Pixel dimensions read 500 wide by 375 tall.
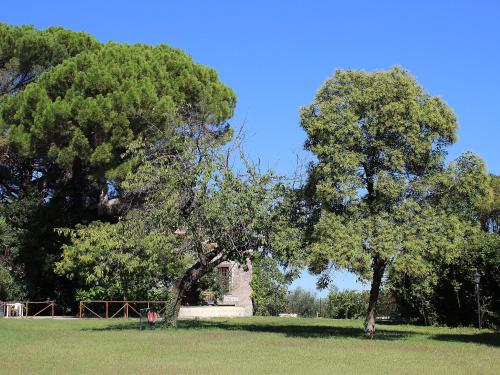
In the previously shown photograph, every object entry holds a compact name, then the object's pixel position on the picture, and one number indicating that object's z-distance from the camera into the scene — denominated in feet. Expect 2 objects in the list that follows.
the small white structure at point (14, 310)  100.88
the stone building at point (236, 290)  125.49
